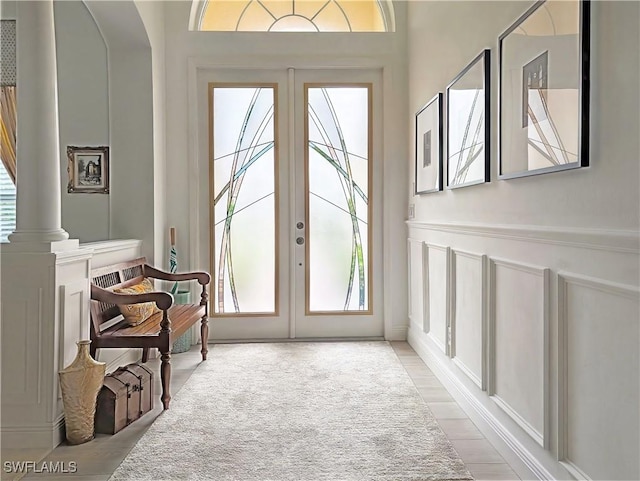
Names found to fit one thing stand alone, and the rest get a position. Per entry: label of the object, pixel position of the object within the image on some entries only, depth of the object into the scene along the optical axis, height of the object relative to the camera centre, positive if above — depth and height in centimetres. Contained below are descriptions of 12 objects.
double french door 482 +17
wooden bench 314 -62
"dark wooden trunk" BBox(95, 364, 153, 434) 278 -90
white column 265 +47
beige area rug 235 -103
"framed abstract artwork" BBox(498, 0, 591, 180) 180 +48
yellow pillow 346 -55
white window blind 473 +19
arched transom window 483 +179
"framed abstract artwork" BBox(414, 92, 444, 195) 368 +53
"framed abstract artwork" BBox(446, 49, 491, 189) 276 +53
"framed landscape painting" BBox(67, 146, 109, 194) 432 +41
